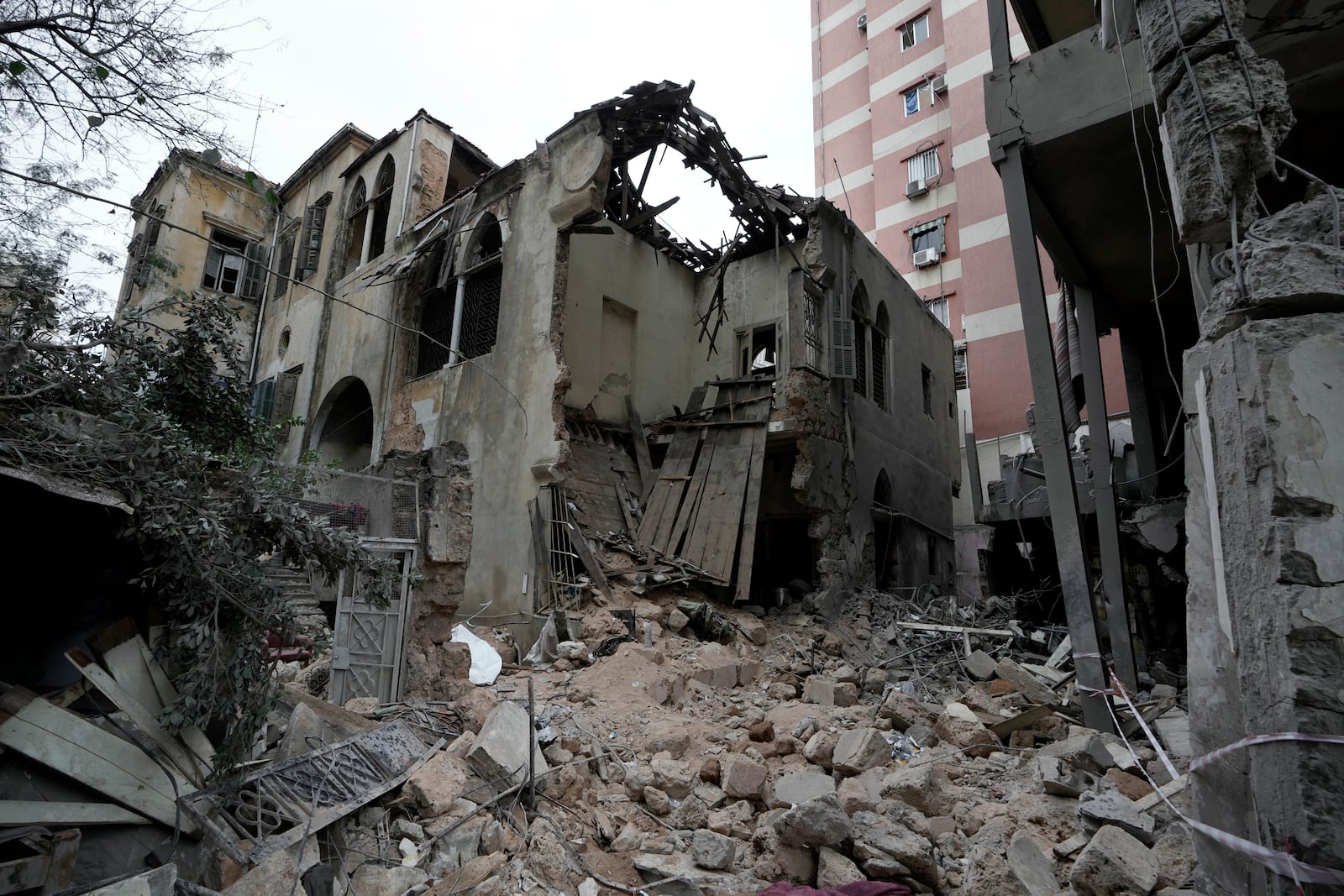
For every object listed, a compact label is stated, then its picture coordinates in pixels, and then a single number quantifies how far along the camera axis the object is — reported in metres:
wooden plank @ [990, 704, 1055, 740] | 5.44
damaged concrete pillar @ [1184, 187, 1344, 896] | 1.89
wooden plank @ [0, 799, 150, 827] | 3.31
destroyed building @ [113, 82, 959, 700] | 10.16
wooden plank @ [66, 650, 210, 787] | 3.80
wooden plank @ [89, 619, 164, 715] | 3.95
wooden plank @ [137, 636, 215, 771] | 4.09
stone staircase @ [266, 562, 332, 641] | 9.80
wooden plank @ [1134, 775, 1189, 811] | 3.60
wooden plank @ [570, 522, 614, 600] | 9.97
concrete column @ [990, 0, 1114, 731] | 5.46
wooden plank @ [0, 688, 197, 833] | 3.45
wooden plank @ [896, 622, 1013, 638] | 9.30
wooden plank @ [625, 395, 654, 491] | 12.70
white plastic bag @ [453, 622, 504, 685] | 7.96
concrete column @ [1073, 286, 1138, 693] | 6.43
